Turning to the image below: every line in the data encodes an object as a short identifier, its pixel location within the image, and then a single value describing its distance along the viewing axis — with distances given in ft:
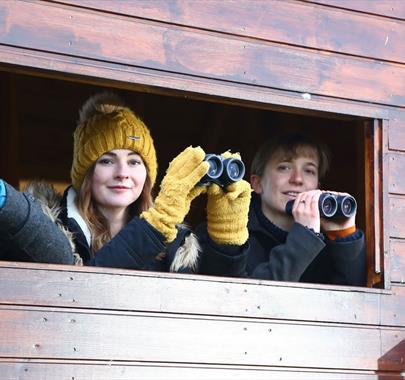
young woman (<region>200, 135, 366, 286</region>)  29.16
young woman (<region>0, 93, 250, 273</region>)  27.01
